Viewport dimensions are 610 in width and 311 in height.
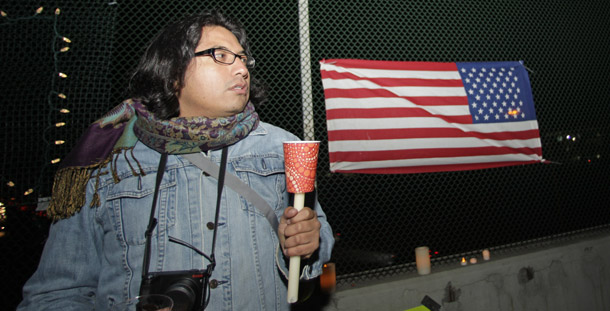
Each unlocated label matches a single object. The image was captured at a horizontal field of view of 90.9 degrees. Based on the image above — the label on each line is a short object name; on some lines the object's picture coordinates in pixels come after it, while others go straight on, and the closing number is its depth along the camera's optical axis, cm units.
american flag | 320
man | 132
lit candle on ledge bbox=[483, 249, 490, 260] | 377
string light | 254
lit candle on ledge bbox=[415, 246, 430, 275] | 340
